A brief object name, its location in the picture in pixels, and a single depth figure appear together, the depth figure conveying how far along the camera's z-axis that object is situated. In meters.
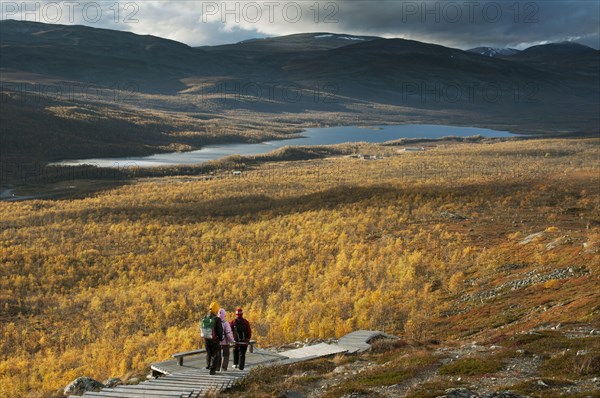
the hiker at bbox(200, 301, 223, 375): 15.47
